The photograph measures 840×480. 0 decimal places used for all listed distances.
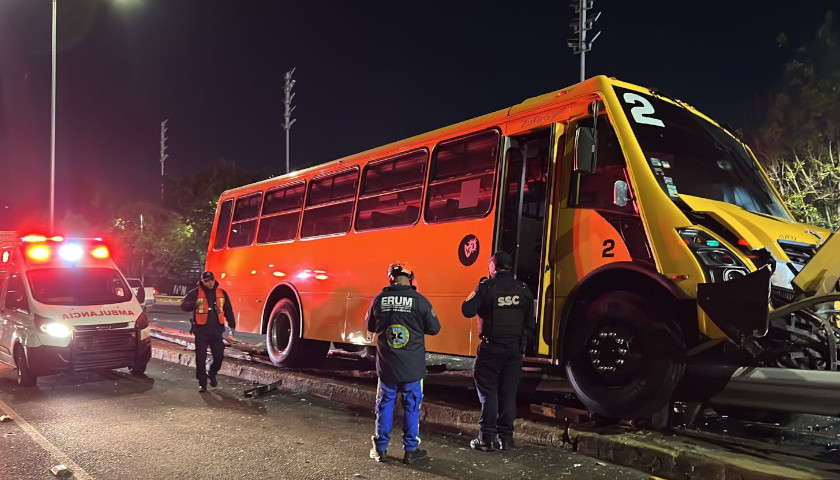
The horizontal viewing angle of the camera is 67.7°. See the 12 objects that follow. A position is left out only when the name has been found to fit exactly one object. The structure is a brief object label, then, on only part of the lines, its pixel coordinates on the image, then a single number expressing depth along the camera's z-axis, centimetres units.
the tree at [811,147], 1538
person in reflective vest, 835
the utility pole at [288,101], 3022
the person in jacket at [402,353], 494
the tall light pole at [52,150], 2410
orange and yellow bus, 471
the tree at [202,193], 3544
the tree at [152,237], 3694
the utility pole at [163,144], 4347
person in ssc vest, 527
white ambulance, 835
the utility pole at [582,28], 1806
